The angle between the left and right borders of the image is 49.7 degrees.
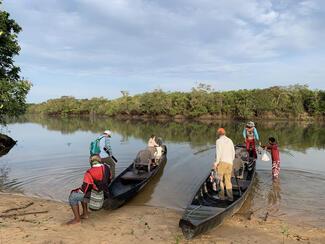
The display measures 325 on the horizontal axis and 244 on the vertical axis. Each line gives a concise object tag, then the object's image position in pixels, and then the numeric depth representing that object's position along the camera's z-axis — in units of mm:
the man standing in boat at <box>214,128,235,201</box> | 9992
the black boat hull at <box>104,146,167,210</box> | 10422
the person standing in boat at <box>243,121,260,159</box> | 16203
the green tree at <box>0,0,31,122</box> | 23797
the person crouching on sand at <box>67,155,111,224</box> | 8703
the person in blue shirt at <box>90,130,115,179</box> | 12336
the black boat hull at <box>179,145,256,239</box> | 7805
